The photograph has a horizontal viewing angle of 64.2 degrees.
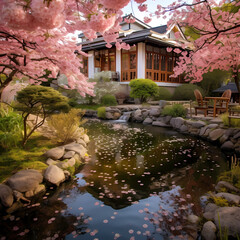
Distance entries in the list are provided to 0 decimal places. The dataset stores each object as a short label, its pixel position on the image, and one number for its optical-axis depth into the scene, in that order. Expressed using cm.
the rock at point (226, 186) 356
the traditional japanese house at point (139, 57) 1755
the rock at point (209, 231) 250
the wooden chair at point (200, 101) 988
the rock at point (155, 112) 1239
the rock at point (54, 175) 404
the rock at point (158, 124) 1165
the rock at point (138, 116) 1333
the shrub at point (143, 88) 1584
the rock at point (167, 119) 1150
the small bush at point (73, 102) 1650
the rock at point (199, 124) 898
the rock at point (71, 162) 492
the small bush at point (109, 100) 1642
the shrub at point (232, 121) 748
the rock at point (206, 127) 824
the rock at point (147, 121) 1256
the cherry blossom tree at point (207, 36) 615
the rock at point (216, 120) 853
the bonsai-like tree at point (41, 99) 514
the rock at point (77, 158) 537
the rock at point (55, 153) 507
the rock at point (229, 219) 244
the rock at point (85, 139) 758
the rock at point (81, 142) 685
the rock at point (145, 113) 1320
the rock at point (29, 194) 358
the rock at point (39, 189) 372
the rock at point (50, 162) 474
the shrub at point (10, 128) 544
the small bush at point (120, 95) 1858
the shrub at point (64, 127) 639
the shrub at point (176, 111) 1100
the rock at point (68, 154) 524
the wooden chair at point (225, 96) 937
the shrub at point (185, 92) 1853
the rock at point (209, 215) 284
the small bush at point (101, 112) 1448
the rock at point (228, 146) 682
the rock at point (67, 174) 446
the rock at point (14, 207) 318
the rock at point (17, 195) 336
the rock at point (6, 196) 317
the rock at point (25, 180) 350
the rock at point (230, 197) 310
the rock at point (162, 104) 1226
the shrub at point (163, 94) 1783
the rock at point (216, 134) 761
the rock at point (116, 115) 1440
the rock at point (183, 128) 984
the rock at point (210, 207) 303
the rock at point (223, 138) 722
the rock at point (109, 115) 1436
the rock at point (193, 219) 290
